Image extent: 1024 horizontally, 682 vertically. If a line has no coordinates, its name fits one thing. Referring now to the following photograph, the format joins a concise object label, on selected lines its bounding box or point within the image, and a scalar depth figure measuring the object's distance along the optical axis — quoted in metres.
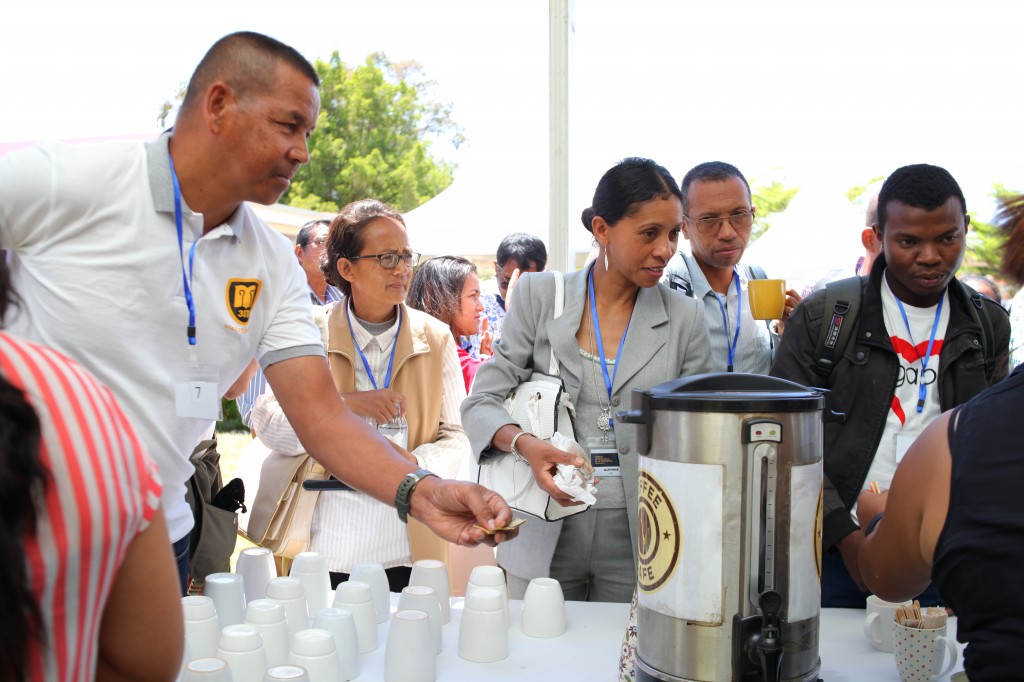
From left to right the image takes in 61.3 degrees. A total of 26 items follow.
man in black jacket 2.27
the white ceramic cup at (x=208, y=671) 1.35
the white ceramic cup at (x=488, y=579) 1.92
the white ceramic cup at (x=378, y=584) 2.01
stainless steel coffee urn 1.42
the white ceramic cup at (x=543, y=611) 1.91
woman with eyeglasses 2.95
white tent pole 4.06
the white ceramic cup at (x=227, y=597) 1.86
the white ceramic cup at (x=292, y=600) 1.83
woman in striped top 0.70
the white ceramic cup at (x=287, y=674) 1.39
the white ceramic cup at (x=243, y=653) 1.53
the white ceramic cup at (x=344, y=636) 1.68
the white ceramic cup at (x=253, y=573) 2.03
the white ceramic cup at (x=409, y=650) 1.65
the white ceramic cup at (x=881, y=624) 1.83
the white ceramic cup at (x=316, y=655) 1.58
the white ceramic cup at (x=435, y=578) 2.05
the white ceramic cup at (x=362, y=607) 1.82
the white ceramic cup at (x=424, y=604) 1.83
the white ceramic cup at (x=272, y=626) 1.65
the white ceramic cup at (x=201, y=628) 1.62
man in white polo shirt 1.80
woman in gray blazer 2.45
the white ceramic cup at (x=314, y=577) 2.04
